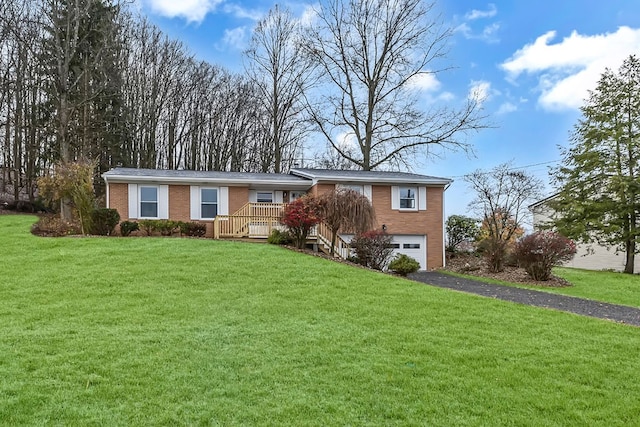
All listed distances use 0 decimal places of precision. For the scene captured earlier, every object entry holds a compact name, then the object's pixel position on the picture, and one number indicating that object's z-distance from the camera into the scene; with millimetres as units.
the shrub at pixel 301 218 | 15117
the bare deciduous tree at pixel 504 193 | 23297
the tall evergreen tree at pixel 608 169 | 20422
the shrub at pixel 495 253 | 17359
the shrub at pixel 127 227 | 16672
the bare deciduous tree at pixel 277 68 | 30734
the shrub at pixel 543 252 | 15109
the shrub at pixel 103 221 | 16359
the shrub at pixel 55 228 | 16266
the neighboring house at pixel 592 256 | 23939
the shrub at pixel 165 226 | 17234
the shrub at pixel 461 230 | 23766
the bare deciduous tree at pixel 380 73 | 27219
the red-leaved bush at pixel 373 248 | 14680
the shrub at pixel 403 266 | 14078
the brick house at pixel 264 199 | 17984
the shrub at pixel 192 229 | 17516
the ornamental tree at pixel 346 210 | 15500
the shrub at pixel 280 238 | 16172
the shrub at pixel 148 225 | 17219
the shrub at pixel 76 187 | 16109
